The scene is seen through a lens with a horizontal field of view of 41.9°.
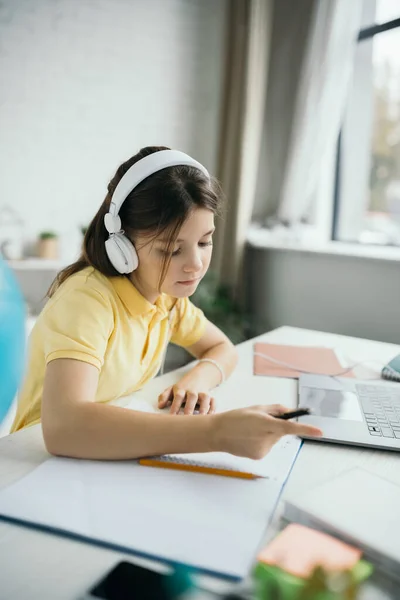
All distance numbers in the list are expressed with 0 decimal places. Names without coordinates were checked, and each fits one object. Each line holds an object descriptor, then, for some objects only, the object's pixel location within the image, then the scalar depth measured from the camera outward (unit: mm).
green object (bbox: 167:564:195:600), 379
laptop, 777
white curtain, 2482
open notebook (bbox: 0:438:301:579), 494
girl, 679
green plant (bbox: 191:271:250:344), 2676
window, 2576
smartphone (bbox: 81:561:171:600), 419
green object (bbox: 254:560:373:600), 285
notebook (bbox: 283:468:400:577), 484
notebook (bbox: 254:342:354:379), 1134
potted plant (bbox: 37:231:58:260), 2295
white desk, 450
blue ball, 460
